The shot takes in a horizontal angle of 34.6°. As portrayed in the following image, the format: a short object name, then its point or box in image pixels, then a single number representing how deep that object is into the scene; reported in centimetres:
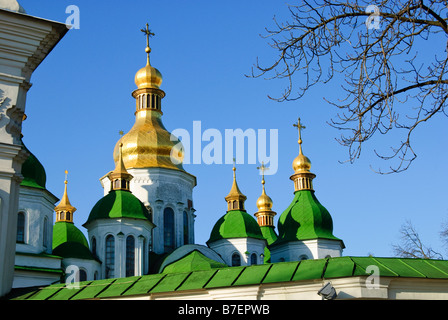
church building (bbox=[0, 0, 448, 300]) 1348
